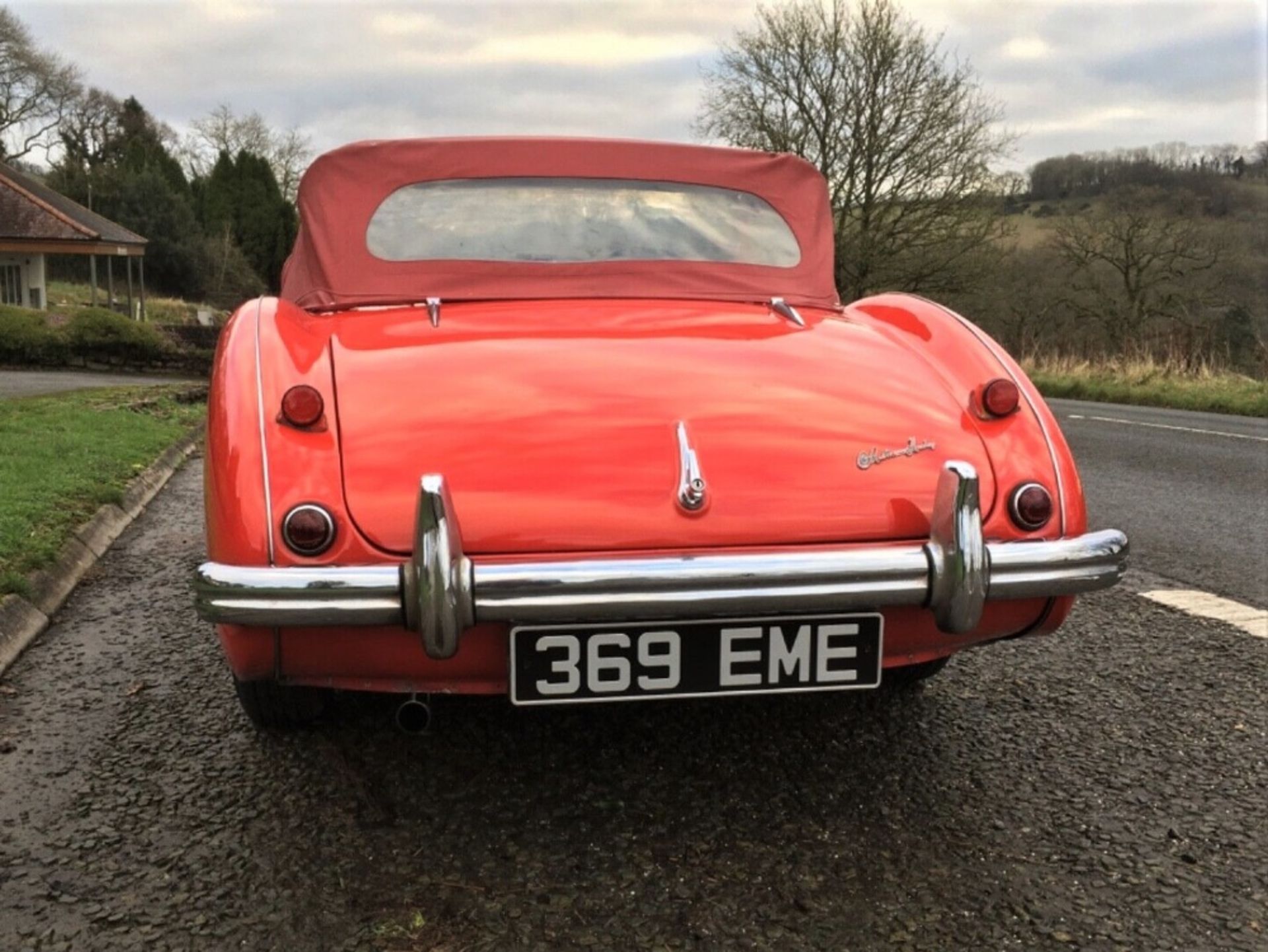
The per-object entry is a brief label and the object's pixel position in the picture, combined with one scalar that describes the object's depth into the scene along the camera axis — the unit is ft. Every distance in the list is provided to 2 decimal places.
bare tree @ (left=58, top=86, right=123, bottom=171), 168.35
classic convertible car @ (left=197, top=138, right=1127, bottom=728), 6.48
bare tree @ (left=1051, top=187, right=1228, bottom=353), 112.88
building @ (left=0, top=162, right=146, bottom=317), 103.76
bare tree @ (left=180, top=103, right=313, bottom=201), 191.31
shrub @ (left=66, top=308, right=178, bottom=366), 65.10
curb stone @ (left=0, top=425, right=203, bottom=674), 11.03
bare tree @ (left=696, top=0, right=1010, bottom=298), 89.51
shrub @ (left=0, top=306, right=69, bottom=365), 63.93
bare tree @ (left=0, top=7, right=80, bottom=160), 143.23
